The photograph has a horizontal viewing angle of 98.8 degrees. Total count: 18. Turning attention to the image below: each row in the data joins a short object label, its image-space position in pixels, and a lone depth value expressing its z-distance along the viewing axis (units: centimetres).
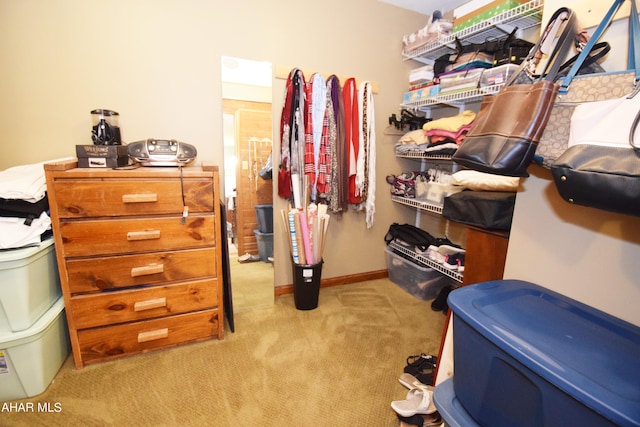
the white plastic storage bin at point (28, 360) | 126
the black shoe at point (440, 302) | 219
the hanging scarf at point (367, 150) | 223
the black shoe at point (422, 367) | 148
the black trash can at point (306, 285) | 208
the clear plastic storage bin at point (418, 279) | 232
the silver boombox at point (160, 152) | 162
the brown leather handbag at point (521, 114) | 77
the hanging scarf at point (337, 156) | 214
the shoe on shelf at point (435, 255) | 205
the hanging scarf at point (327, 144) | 212
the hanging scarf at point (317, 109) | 206
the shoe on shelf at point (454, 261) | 195
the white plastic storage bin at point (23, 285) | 122
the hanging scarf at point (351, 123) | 221
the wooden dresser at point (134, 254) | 138
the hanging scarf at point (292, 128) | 202
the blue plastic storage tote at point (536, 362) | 52
